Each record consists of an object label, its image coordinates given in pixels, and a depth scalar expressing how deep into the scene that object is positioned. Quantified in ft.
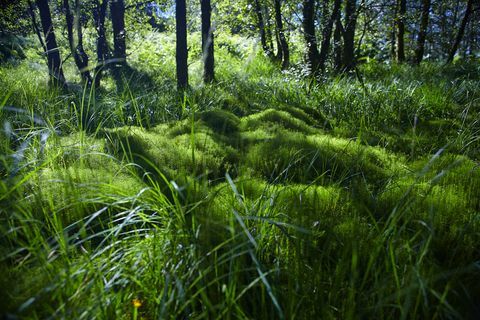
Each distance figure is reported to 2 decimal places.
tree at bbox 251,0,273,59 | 35.48
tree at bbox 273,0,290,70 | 34.47
